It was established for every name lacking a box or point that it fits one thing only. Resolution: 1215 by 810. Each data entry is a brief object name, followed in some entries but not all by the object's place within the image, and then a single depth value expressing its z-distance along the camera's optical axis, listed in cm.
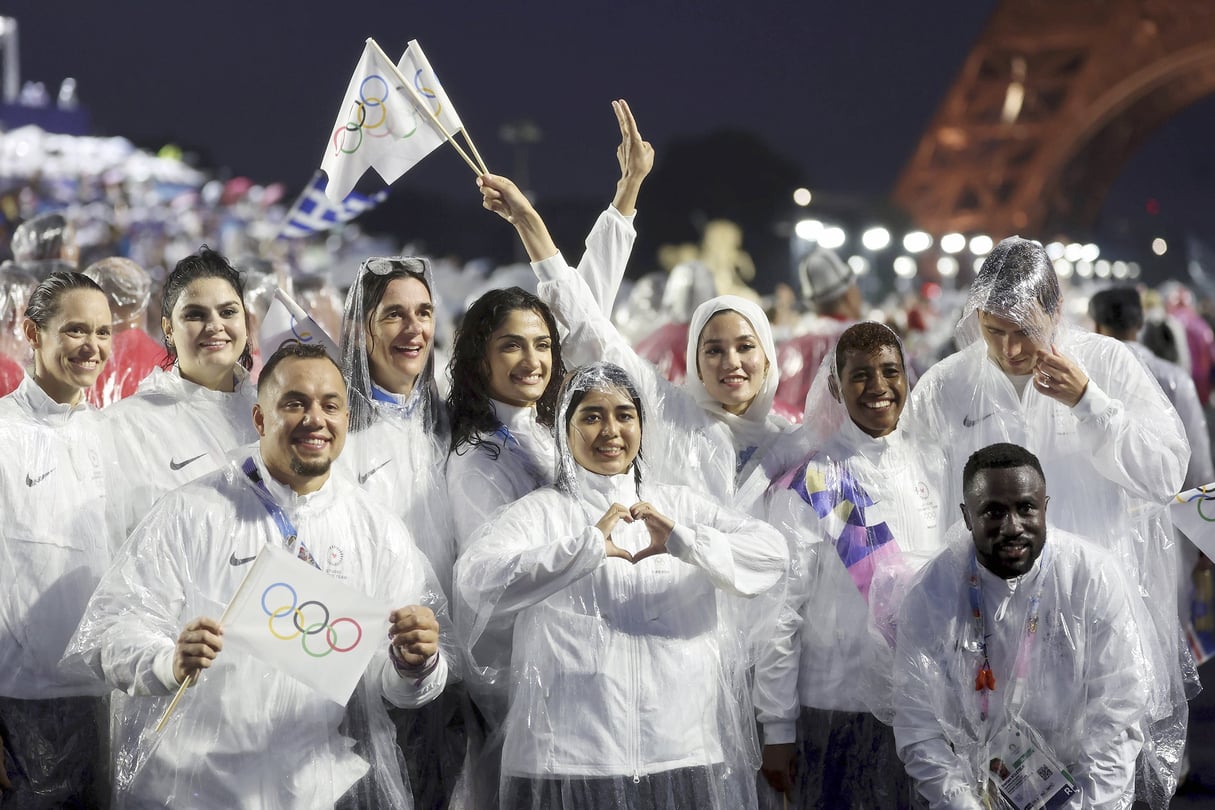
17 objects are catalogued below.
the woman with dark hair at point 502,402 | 411
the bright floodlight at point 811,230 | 1784
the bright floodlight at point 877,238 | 1972
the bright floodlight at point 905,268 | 3390
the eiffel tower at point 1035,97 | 3734
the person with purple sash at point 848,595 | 404
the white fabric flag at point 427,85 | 488
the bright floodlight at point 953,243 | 2572
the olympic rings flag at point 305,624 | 327
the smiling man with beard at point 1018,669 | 362
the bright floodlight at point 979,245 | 2680
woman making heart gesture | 357
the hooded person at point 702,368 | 450
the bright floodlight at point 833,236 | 2014
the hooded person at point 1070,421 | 420
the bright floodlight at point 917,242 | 2619
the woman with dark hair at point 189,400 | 407
